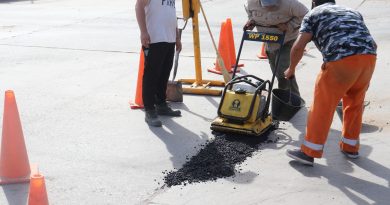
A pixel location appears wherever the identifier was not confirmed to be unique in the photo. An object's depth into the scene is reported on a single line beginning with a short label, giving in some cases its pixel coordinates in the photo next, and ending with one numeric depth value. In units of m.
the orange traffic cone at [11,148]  4.84
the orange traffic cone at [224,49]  9.32
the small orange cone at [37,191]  3.52
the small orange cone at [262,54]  10.29
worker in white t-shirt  6.21
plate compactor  5.79
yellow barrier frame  7.43
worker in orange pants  4.89
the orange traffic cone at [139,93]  7.25
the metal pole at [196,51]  7.56
